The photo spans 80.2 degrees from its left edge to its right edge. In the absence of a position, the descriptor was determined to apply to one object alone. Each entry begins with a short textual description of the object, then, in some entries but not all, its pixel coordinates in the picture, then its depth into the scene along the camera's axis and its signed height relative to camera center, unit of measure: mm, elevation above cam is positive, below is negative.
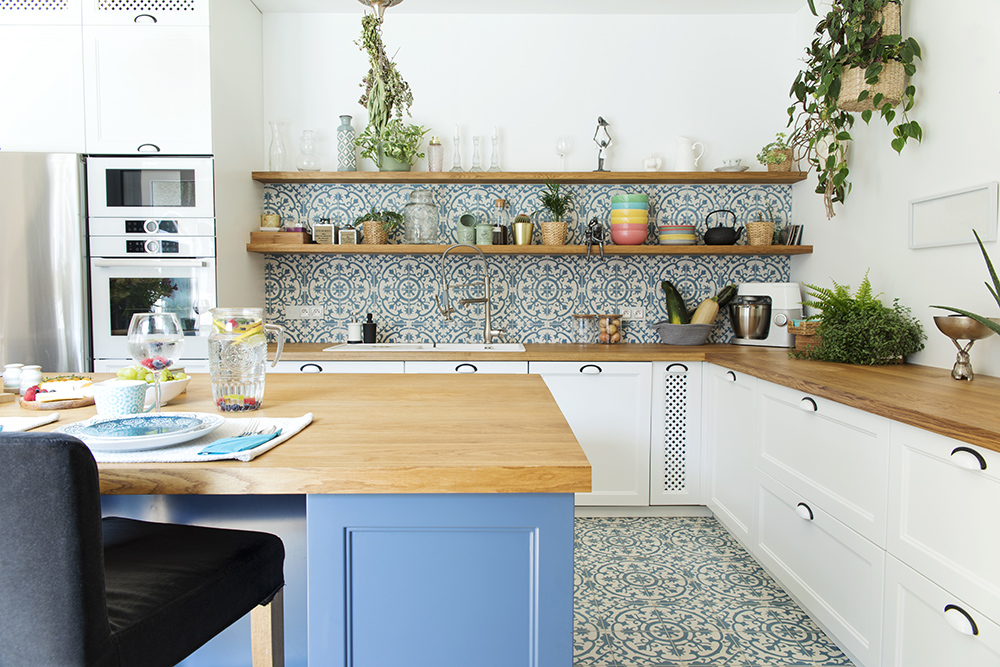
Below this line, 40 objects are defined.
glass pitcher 1302 -128
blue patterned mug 1215 -203
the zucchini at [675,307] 3406 -32
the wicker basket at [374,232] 3346 +385
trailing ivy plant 2307 +954
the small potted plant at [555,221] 3355 +454
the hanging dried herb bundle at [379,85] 1812 +694
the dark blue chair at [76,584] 684 -387
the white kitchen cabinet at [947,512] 1237 -482
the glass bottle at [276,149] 3453 +881
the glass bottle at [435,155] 3434 +843
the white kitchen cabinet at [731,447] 2486 -662
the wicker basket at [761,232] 3332 +394
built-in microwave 2918 +555
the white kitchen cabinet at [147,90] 2904 +1029
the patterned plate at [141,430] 984 -230
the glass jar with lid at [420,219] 3420 +468
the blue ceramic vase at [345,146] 3400 +884
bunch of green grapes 1303 -163
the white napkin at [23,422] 1144 -246
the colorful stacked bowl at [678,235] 3369 +379
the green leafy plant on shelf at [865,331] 2340 -117
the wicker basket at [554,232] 3352 +392
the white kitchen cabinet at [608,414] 3008 -574
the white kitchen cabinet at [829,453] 1612 -479
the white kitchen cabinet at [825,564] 1634 -841
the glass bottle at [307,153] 3436 +851
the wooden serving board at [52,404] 1363 -245
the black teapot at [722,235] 3338 +374
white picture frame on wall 2037 +317
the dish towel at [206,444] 938 -251
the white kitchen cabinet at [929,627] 1262 -748
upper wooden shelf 3326 +703
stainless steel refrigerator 2834 +175
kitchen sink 3273 -265
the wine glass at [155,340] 1302 -90
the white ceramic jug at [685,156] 3436 +842
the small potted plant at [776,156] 3301 +814
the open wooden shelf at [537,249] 3285 +287
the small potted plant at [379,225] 3350 +428
